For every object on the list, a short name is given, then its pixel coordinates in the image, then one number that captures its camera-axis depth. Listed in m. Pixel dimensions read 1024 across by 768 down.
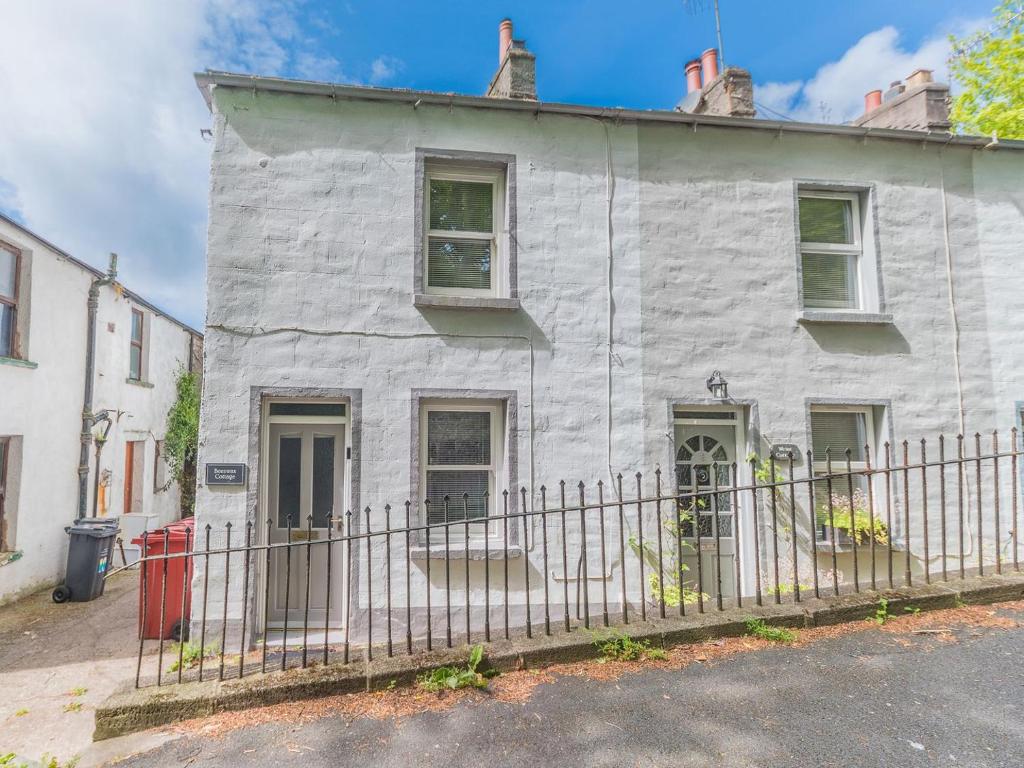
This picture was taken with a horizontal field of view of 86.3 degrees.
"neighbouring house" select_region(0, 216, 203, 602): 8.12
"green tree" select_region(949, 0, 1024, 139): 10.88
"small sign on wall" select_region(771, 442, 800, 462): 6.43
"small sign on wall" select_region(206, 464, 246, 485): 5.50
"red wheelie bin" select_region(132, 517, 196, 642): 5.82
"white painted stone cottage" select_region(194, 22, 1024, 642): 5.81
